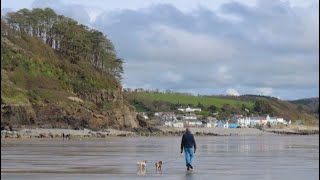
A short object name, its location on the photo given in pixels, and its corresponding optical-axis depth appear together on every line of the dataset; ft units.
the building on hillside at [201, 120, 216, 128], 616.31
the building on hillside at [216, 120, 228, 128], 622.13
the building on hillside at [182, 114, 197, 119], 612.08
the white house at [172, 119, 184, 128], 589.69
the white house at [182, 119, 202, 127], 599.00
